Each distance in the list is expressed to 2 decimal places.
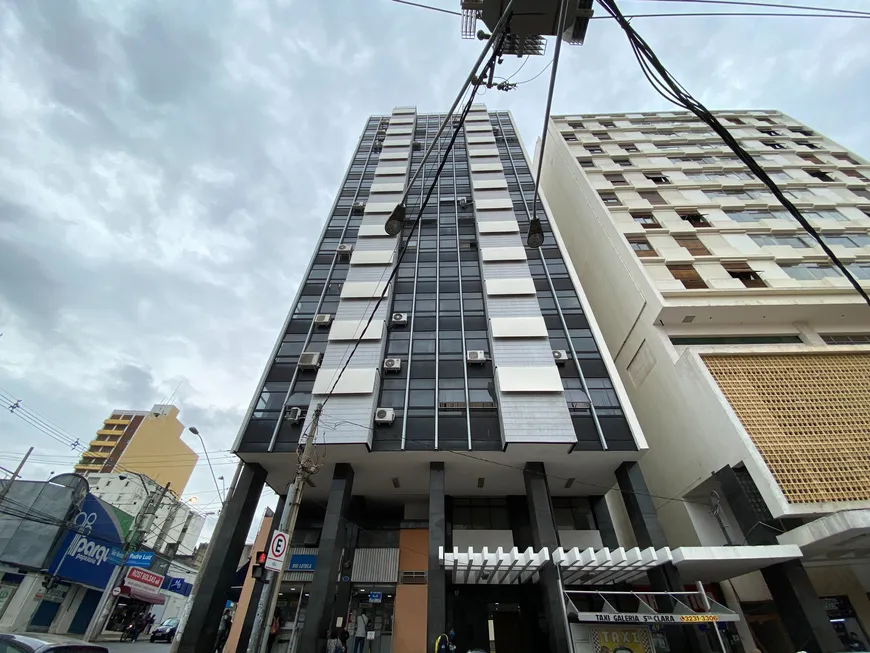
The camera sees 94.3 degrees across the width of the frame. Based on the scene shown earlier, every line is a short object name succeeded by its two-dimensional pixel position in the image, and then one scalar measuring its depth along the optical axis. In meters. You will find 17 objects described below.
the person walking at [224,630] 15.41
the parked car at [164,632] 26.48
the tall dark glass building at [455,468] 14.16
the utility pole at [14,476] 18.23
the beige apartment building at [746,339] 14.04
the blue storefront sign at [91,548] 21.51
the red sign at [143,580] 24.64
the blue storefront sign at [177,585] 32.00
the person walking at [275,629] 15.67
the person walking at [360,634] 15.70
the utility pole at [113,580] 21.25
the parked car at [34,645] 6.87
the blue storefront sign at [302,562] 18.06
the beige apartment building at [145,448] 61.12
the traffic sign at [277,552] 8.84
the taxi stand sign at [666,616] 11.24
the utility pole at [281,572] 8.35
